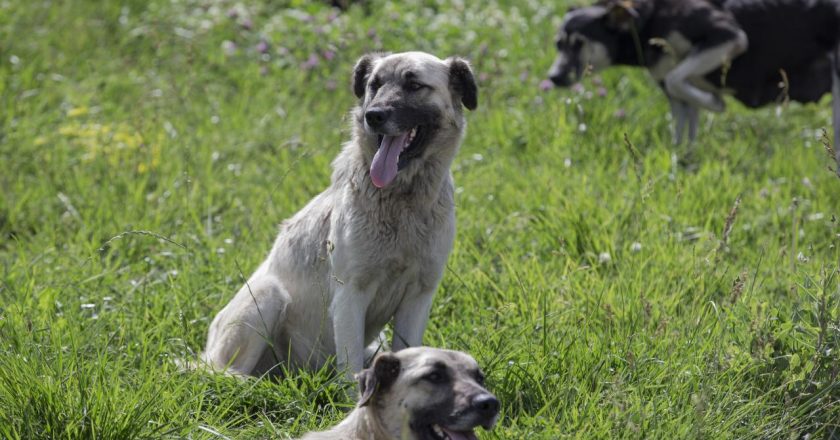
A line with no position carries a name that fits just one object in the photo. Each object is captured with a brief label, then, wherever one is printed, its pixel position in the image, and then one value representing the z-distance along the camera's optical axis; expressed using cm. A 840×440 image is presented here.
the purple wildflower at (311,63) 1855
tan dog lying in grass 730
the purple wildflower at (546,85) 1687
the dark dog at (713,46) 1666
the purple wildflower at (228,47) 1937
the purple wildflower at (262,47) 1905
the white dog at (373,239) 948
